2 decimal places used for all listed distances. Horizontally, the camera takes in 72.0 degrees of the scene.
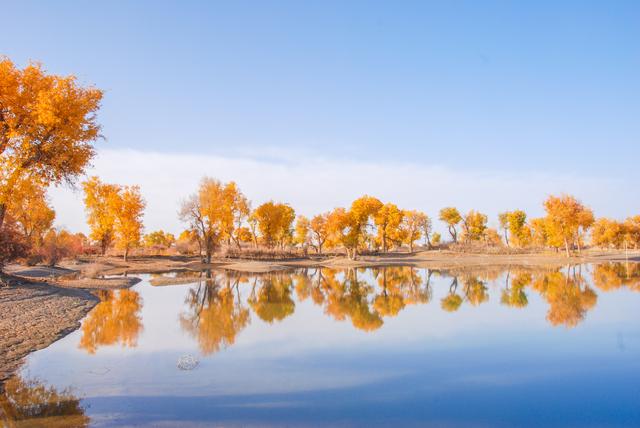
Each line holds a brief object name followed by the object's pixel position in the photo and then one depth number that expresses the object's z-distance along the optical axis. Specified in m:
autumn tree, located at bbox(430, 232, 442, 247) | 145.60
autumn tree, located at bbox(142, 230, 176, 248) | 140.04
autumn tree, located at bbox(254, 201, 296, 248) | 79.75
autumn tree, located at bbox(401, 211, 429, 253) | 96.69
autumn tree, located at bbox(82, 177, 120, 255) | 57.00
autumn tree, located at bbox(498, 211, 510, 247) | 107.12
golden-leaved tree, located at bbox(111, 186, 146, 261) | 56.44
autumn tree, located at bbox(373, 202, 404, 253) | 85.81
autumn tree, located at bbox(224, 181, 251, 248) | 69.47
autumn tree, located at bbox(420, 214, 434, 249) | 97.81
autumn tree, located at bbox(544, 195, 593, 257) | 70.00
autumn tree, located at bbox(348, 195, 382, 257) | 74.31
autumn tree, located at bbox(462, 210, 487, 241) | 107.25
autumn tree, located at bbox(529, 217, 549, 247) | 105.00
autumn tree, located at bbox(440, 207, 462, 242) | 102.31
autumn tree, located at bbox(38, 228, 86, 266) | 43.03
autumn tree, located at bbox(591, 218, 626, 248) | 96.06
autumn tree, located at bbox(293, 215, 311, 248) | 105.84
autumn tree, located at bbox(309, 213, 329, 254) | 80.13
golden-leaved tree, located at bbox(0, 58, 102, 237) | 18.80
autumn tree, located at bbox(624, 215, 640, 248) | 98.19
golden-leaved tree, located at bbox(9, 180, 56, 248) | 49.61
